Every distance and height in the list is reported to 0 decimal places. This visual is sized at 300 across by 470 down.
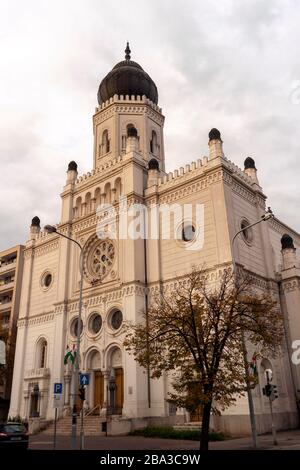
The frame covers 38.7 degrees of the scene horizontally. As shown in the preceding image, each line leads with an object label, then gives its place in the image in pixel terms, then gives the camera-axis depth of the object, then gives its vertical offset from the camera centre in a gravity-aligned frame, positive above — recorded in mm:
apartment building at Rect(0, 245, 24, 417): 47781 +14949
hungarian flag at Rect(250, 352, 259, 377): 18633 +2382
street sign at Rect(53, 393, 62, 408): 21266 +1374
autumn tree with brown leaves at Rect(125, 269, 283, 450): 17688 +3519
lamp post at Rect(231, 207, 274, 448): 18062 +695
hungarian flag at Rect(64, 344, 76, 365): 35047 +6074
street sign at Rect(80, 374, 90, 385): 20672 +2130
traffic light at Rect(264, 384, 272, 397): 20031 +1332
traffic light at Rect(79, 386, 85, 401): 19812 +1464
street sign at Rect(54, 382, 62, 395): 21125 +1815
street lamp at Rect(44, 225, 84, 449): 19234 +1585
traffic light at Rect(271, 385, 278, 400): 20212 +1174
